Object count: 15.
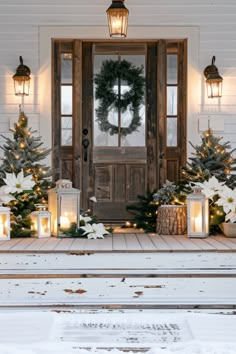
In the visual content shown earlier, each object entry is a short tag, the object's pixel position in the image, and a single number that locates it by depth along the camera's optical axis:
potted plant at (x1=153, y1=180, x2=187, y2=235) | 3.64
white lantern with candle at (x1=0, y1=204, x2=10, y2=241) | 3.35
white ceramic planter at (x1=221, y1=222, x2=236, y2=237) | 3.49
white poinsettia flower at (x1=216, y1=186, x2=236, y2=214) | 3.46
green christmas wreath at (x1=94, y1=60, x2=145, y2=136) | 5.75
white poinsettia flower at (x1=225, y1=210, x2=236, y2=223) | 3.47
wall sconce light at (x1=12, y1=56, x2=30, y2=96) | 5.46
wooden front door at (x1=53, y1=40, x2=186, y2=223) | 5.72
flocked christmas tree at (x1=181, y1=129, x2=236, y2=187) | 4.19
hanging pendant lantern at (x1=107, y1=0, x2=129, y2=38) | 4.14
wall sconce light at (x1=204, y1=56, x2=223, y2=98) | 5.46
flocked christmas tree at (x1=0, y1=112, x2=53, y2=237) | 3.79
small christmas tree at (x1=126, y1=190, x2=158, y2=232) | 4.04
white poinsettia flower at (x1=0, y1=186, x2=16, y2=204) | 3.60
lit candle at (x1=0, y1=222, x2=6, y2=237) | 3.35
